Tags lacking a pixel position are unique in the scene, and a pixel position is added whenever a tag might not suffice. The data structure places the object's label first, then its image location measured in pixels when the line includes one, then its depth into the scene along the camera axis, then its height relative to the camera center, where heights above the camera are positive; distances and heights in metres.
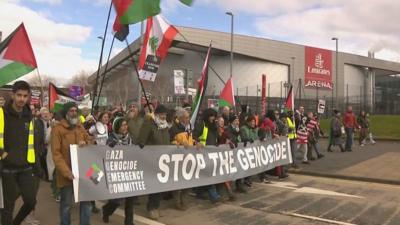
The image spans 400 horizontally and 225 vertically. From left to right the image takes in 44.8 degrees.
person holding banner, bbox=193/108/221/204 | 9.12 -0.44
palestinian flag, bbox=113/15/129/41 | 9.35 +1.53
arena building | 67.31 +6.90
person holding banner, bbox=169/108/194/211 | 8.28 -0.46
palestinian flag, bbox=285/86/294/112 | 14.98 +0.20
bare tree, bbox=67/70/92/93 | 90.68 +5.82
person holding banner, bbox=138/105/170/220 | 7.50 -0.39
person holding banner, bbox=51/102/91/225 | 5.88 -0.51
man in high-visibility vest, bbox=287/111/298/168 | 13.96 -0.79
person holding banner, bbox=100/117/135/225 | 7.16 -0.45
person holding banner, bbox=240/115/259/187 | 10.38 -0.51
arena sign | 78.31 +6.88
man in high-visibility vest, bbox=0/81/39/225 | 5.54 -0.50
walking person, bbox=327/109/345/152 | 18.78 -0.84
